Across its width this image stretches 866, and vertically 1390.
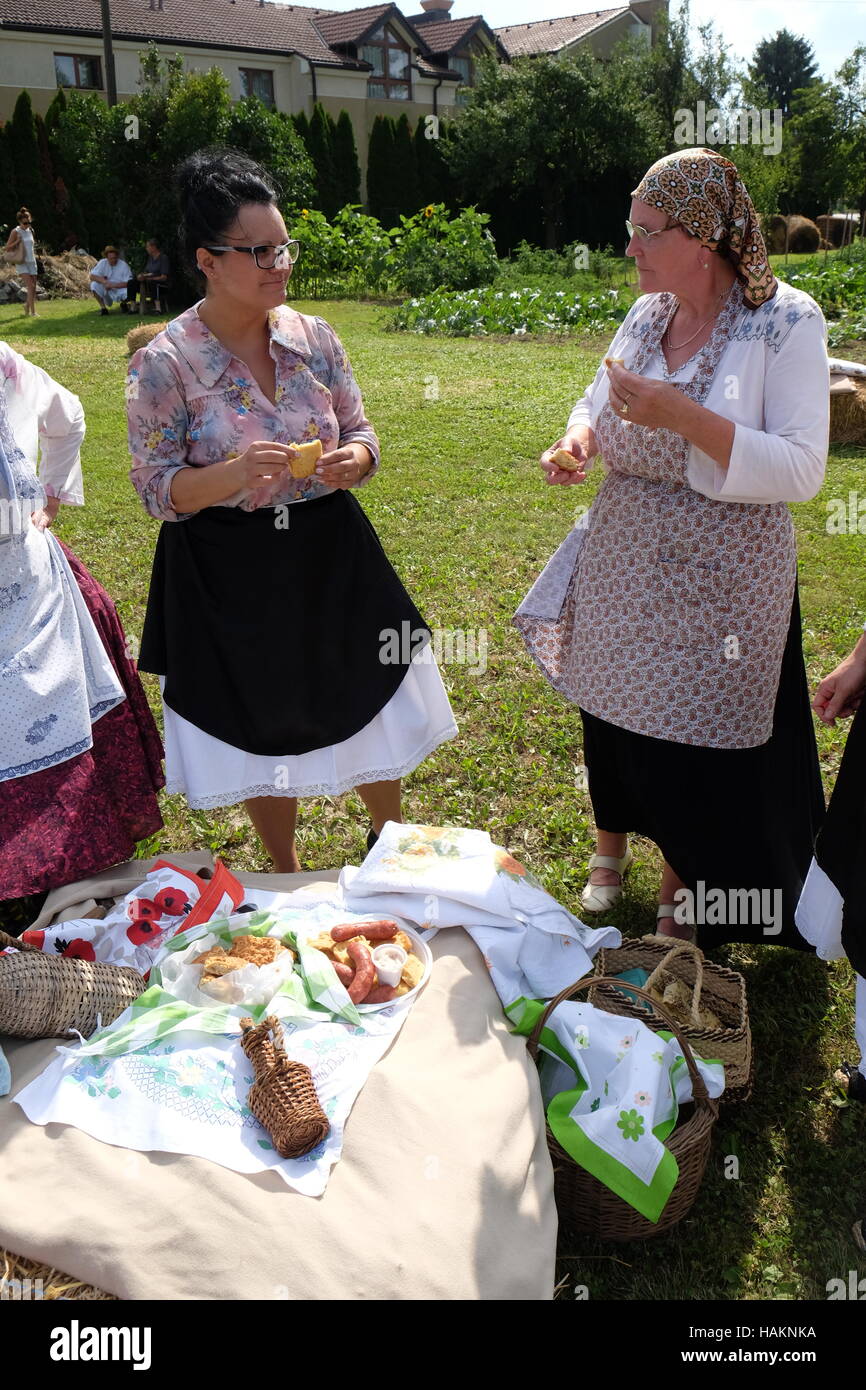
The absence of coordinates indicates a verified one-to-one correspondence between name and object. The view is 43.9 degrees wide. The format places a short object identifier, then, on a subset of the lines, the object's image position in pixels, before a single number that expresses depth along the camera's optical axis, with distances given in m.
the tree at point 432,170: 29.88
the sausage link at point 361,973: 2.62
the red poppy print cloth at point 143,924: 2.90
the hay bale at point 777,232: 26.86
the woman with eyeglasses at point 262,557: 2.83
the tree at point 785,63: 64.31
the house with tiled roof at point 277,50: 30.98
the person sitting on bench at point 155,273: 18.55
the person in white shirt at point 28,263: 18.86
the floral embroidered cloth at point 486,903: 2.77
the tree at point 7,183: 24.25
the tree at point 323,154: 28.17
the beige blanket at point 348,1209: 2.01
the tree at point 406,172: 29.45
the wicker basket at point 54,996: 2.45
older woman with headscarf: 2.57
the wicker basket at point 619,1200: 2.34
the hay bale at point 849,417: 8.62
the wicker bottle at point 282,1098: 2.19
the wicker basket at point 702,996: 2.60
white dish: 2.62
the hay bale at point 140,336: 12.83
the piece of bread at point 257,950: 2.73
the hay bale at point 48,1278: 2.00
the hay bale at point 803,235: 27.38
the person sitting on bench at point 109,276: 18.95
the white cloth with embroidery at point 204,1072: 2.24
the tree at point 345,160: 28.61
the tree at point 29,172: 24.34
